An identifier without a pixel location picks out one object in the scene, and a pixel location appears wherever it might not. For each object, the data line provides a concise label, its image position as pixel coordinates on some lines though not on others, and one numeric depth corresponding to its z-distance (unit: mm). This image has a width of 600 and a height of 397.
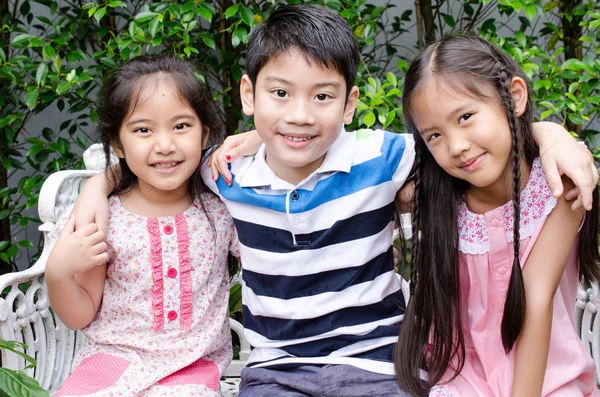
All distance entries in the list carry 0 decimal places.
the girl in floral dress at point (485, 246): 1611
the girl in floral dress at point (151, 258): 1830
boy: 1708
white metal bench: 1893
